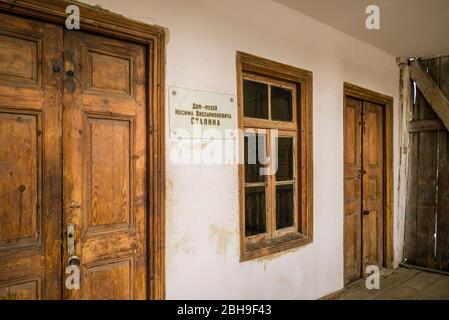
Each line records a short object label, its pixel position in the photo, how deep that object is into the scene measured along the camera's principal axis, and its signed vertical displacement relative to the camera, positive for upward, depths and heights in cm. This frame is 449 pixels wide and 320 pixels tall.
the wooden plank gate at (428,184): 447 -31
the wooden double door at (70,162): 175 +2
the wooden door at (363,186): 395 -30
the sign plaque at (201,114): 225 +37
